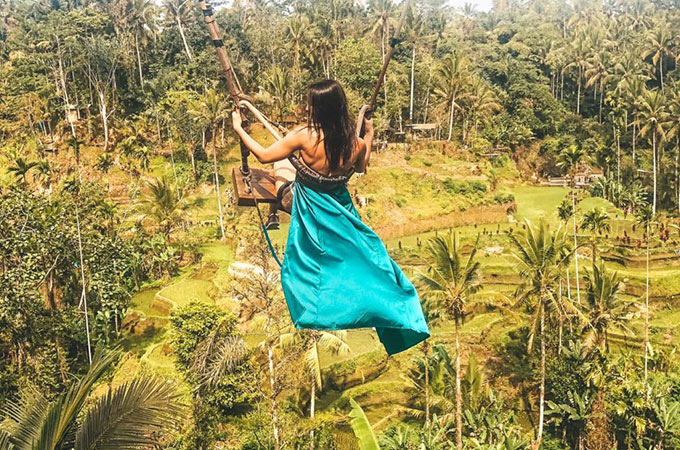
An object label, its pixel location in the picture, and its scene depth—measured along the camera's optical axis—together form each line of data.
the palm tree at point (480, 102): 35.38
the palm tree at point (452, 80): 33.08
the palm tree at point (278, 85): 27.91
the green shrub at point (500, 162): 32.81
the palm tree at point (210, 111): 24.15
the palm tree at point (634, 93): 32.75
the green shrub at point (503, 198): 26.81
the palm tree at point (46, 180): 26.78
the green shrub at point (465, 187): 27.41
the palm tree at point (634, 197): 28.53
